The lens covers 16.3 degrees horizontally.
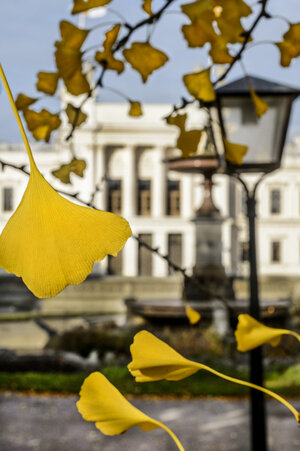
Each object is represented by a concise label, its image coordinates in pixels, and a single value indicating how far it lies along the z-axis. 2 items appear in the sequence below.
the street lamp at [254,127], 3.27
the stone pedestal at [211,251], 11.78
